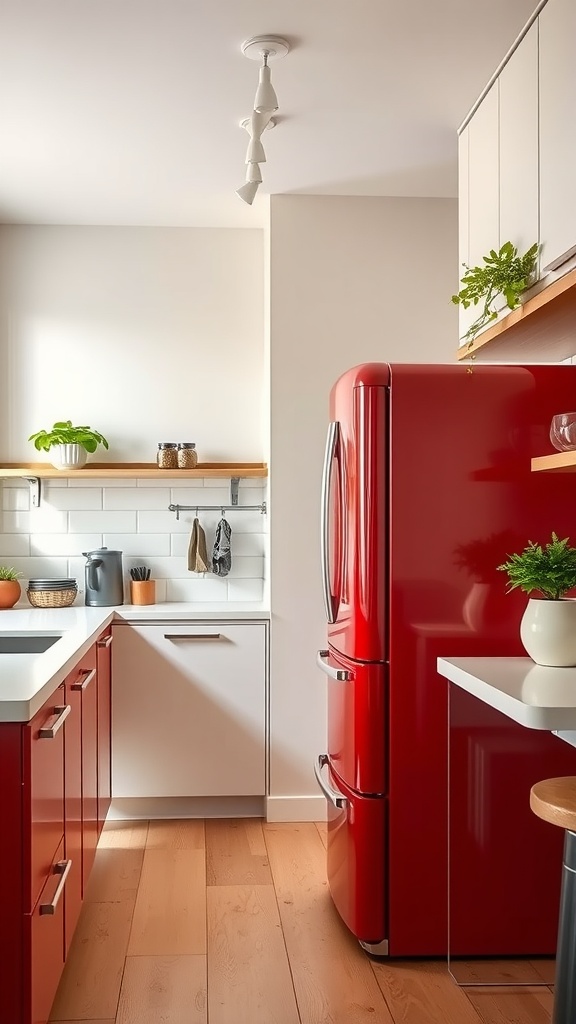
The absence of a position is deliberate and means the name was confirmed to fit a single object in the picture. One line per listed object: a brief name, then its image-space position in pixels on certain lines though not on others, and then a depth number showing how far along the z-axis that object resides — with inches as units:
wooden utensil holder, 164.4
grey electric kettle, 162.2
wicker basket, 160.6
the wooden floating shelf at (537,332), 82.7
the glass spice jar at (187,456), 164.2
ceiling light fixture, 105.4
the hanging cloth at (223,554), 168.6
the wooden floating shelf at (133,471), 161.2
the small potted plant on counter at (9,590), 160.7
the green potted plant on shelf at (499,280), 88.0
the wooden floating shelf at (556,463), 85.7
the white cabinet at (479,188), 99.8
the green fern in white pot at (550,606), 90.3
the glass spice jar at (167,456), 163.9
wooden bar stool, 75.1
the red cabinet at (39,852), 74.0
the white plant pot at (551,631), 90.0
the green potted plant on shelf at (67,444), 162.6
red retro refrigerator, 108.1
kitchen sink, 126.9
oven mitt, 167.2
